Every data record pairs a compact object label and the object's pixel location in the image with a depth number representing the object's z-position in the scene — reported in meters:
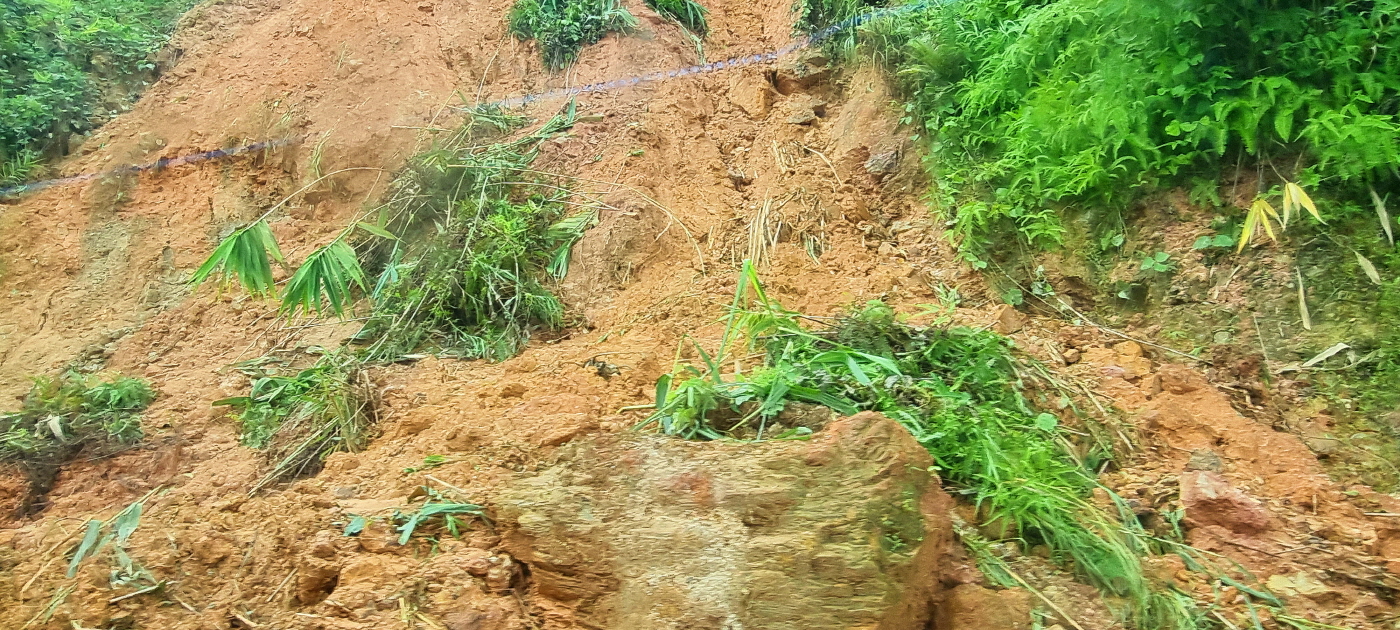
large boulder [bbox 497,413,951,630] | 2.04
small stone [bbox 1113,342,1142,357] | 3.38
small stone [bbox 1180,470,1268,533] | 2.54
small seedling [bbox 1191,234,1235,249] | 3.35
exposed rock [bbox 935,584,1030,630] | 2.18
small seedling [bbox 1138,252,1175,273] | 3.48
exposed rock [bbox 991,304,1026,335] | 3.57
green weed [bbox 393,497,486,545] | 2.46
